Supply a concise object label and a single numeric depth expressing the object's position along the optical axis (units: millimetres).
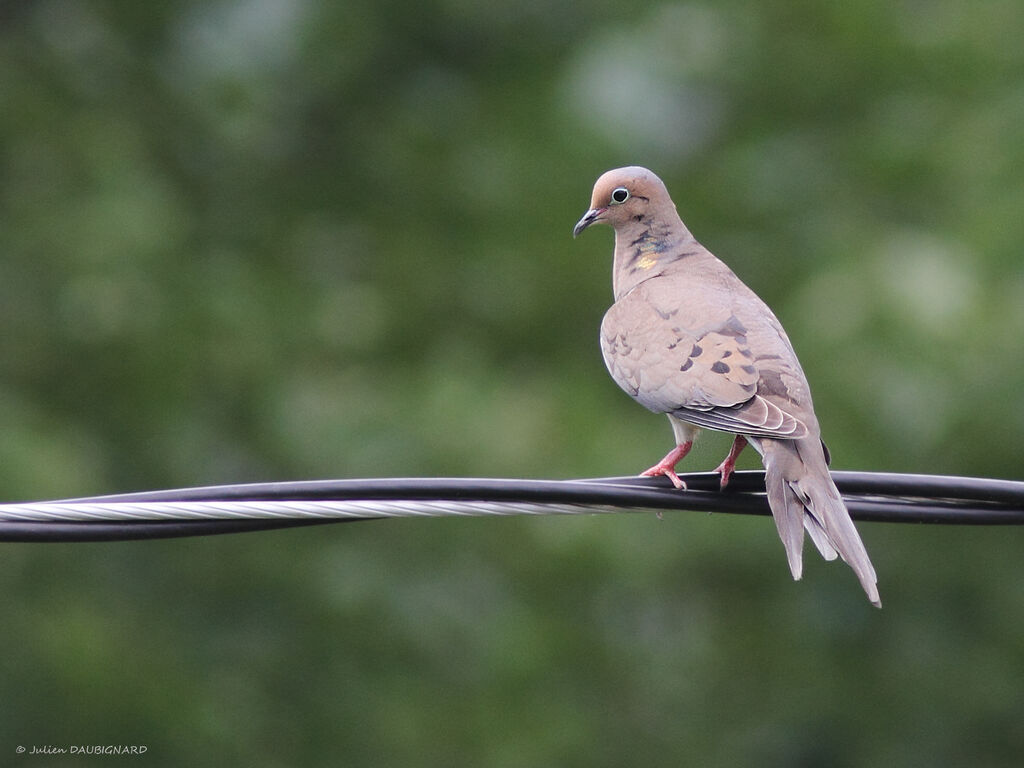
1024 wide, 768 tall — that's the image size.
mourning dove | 7395
